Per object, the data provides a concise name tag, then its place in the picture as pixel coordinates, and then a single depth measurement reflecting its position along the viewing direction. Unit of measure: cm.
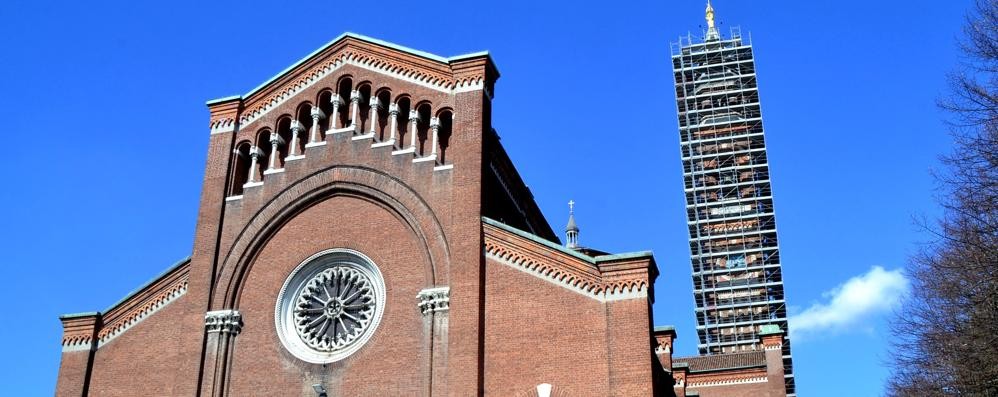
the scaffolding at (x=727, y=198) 5900
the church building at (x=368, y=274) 2027
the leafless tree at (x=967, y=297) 1589
